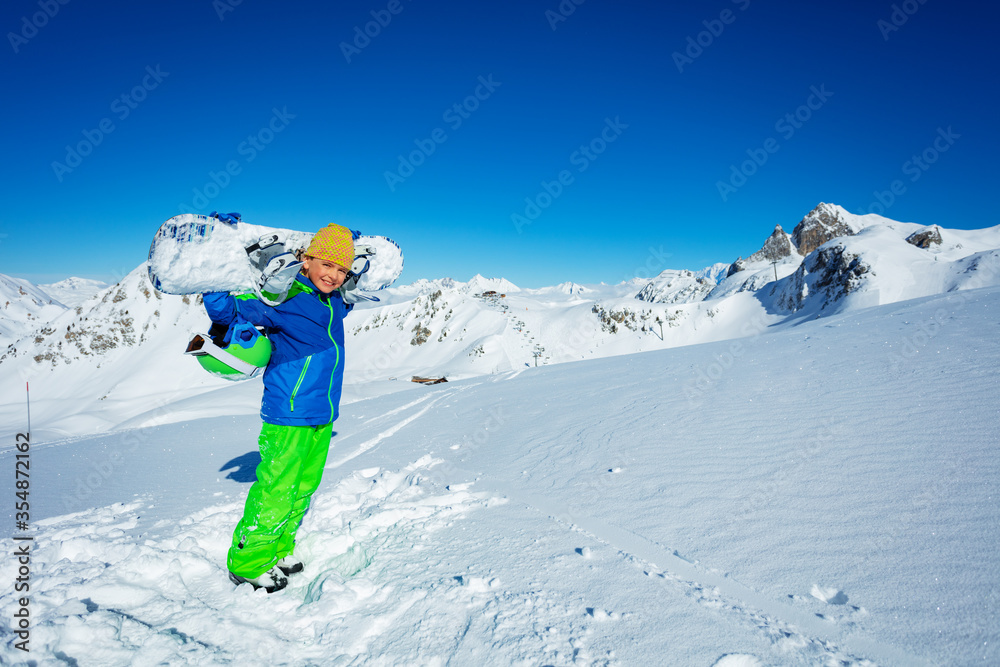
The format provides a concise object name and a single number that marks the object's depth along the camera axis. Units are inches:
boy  94.5
